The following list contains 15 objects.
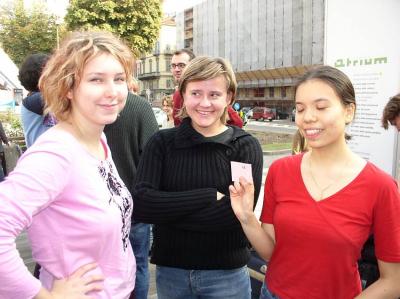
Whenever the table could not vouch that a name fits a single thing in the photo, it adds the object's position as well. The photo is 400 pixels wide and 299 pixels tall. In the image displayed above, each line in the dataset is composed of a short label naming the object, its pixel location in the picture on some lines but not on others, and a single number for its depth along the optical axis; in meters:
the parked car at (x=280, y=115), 37.34
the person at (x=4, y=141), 6.65
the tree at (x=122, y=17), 28.53
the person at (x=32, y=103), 3.22
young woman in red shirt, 1.55
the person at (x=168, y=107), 5.57
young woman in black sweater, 1.93
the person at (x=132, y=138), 2.78
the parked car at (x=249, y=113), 35.88
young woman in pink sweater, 1.20
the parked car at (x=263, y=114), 35.03
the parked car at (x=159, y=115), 21.08
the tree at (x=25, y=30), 32.53
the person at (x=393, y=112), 2.84
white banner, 3.40
